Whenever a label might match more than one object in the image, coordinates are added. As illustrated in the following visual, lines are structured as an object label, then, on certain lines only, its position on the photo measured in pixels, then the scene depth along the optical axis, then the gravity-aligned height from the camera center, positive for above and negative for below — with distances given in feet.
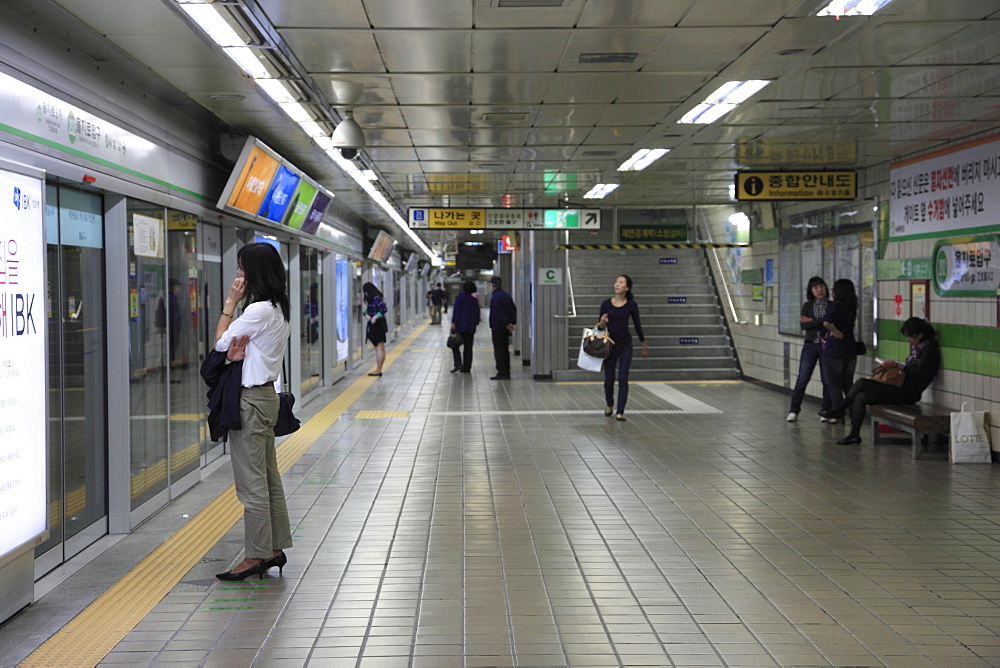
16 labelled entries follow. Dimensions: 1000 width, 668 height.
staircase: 49.29 -0.54
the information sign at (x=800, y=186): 31.60 +3.92
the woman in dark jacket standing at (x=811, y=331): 32.32 -1.13
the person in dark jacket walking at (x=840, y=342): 30.40 -1.44
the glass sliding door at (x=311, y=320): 38.63 -0.77
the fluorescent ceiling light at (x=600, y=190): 39.29 +4.90
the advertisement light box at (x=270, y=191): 23.57 +3.40
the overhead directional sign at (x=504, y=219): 42.29 +3.84
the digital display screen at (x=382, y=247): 66.34 +4.15
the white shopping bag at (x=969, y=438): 24.59 -3.73
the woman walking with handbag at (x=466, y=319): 50.65 -0.96
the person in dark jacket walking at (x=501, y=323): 47.91 -1.13
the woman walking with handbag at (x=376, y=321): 48.83 -1.02
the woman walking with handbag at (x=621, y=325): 32.60 -0.87
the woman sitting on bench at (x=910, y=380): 27.14 -2.44
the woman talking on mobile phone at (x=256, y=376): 14.40 -1.15
